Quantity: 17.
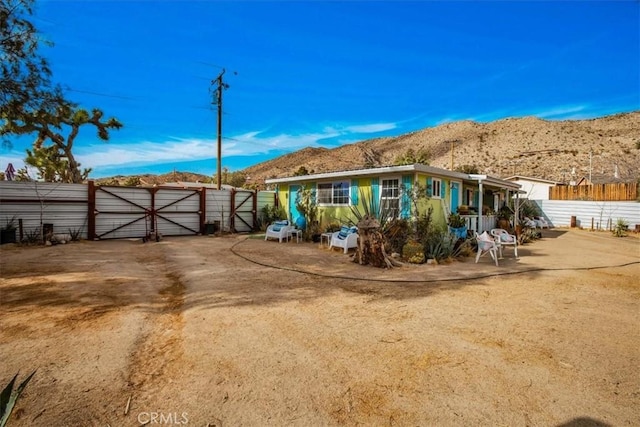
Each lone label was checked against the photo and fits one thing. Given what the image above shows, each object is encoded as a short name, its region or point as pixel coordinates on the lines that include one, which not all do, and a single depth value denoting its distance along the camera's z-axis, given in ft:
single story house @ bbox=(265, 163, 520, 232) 34.22
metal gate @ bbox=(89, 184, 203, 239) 37.70
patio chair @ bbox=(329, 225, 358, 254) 29.98
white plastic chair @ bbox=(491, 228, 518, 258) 28.76
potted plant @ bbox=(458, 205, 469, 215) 41.19
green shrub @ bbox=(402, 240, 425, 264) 25.61
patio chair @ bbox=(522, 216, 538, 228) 46.75
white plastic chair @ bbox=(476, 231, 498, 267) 25.90
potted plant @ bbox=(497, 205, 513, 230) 44.24
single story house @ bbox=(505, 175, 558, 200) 76.25
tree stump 24.09
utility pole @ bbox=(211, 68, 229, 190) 54.95
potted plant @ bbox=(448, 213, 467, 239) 35.12
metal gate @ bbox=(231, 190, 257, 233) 48.93
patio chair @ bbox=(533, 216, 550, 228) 58.20
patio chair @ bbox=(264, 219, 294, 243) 37.81
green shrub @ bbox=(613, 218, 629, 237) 47.73
